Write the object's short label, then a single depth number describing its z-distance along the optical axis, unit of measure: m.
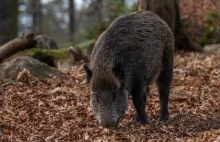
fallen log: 12.62
